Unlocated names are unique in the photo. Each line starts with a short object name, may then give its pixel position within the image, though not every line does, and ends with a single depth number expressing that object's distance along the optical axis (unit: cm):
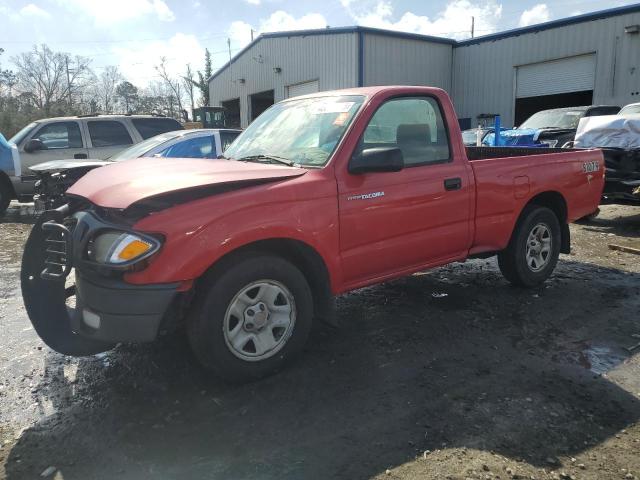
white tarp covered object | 805
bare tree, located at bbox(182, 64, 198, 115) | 6705
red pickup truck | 293
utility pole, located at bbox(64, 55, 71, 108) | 5332
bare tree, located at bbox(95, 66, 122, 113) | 5903
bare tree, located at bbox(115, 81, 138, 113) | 6269
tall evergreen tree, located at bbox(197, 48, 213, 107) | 5406
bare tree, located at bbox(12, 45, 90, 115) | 4971
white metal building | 1895
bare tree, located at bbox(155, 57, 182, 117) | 6610
